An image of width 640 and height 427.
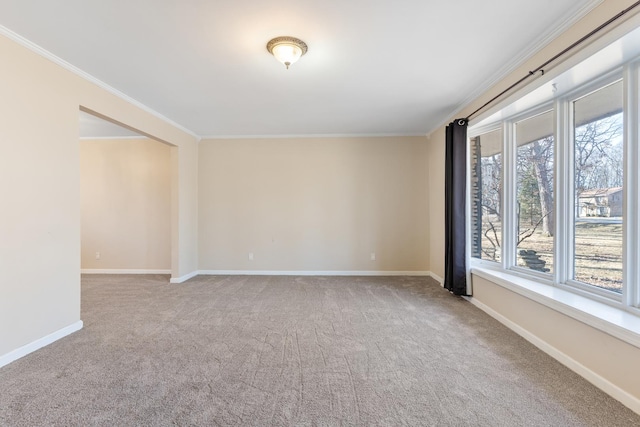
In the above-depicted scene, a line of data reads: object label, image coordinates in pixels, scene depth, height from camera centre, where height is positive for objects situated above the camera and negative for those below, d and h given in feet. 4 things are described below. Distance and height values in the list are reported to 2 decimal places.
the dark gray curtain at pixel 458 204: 12.10 +0.39
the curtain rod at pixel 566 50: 5.55 +3.87
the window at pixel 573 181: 6.50 +0.94
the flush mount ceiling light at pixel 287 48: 7.54 +4.42
